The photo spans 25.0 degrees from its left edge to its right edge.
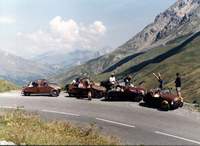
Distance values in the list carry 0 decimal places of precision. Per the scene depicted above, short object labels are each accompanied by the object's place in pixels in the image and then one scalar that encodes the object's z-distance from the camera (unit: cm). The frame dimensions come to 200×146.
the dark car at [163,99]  3169
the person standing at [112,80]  4181
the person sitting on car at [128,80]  3994
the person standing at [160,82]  3703
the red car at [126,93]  3631
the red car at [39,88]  4347
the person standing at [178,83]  3537
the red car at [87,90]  3944
